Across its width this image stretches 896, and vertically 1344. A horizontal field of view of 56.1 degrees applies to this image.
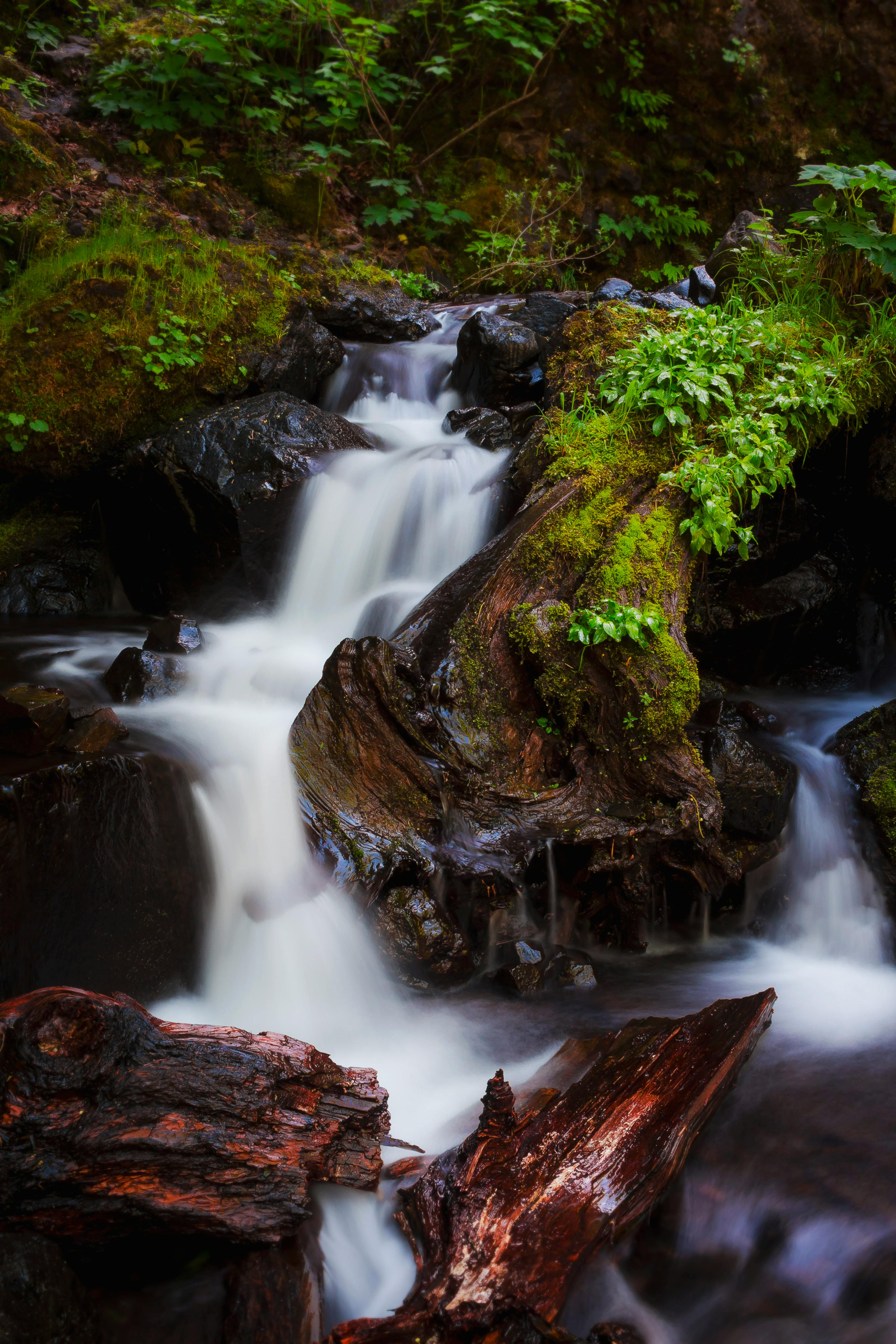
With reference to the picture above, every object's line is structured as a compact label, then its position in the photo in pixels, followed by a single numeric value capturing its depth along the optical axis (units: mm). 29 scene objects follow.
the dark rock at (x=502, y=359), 6891
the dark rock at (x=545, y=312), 7457
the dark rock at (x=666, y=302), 6488
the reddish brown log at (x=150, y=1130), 2234
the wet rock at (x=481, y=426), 6406
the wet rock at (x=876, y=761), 4539
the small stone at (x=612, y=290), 7188
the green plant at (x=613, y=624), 3730
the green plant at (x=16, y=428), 6004
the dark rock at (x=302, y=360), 6820
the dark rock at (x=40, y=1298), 1965
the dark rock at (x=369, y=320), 8148
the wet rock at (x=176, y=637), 5137
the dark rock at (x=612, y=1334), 2225
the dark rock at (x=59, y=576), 6363
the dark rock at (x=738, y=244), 5840
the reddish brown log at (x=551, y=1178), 2125
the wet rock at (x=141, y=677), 4512
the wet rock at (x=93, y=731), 3543
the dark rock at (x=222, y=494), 5809
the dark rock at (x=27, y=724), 3465
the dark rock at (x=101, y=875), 3146
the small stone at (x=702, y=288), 6871
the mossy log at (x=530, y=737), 3760
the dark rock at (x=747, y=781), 4375
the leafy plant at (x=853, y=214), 4316
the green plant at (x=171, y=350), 6254
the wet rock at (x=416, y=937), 3695
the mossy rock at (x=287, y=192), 9664
